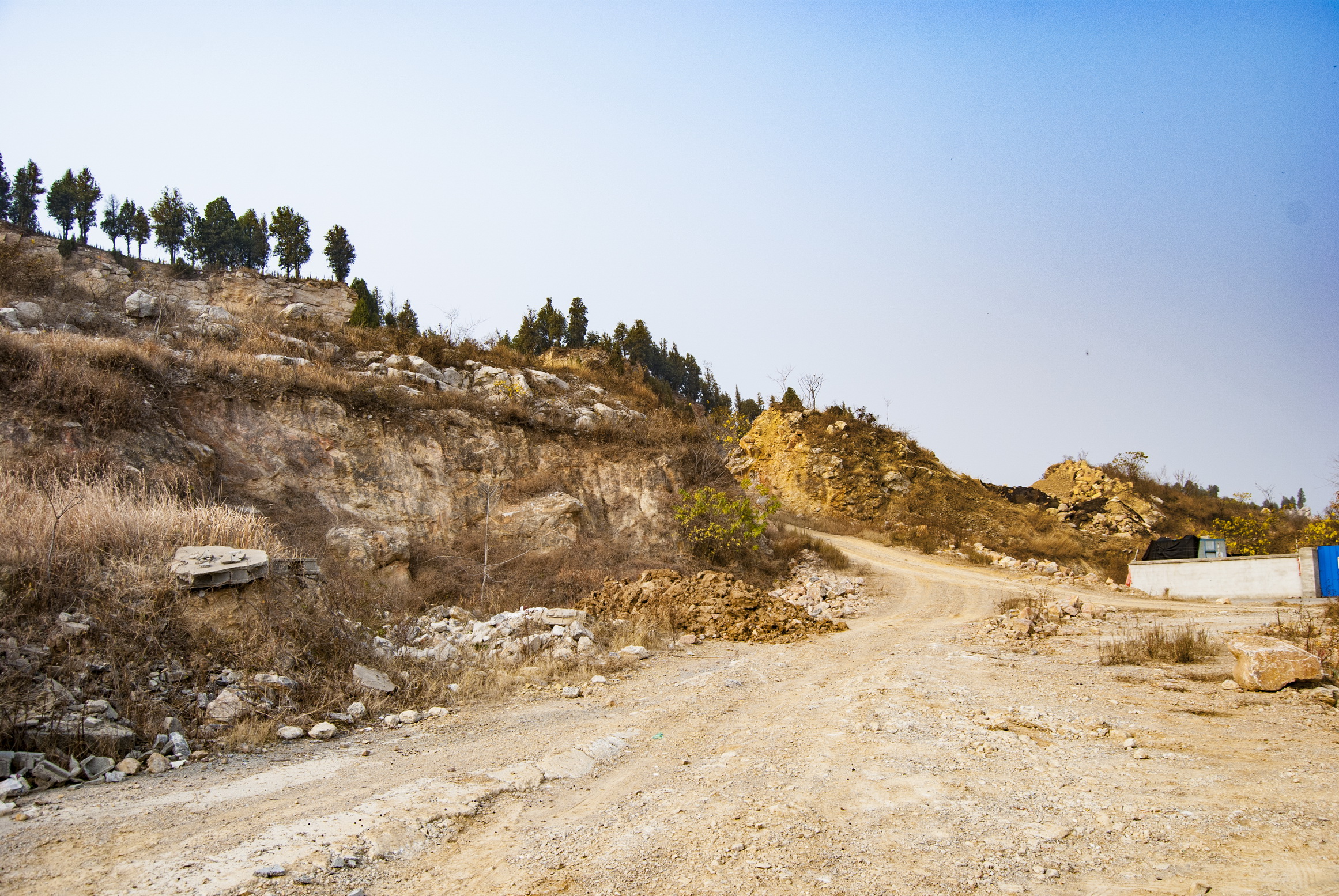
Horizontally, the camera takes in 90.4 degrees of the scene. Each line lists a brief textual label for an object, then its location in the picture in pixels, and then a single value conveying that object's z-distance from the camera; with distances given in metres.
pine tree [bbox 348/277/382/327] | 29.00
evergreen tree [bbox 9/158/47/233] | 49.66
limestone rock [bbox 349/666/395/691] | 7.28
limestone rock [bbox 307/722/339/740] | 6.14
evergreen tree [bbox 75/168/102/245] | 51.62
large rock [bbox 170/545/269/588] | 7.11
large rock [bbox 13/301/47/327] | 20.49
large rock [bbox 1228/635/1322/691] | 7.04
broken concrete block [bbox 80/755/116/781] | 4.85
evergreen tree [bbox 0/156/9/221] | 49.06
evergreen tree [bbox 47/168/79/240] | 51.09
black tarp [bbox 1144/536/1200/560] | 21.27
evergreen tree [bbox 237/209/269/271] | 50.72
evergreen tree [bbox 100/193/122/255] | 52.06
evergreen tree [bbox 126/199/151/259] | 51.97
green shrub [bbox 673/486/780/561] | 20.52
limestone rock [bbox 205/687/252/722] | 5.98
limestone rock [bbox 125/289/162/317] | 22.62
